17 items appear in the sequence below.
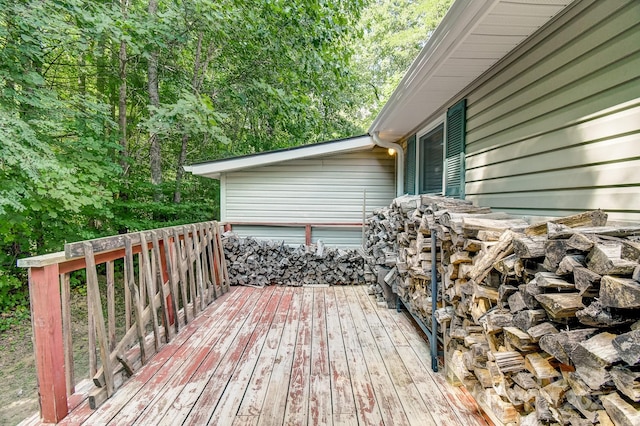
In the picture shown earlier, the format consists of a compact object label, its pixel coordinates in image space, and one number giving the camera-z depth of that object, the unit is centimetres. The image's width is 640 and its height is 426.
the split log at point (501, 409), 171
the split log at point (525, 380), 153
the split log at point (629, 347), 98
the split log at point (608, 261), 107
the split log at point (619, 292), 100
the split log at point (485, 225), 205
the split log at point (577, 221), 148
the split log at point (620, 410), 99
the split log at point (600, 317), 109
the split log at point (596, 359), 106
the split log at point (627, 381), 98
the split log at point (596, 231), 129
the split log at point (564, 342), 119
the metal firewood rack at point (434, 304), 267
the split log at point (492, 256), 172
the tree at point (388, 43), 1273
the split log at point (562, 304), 123
